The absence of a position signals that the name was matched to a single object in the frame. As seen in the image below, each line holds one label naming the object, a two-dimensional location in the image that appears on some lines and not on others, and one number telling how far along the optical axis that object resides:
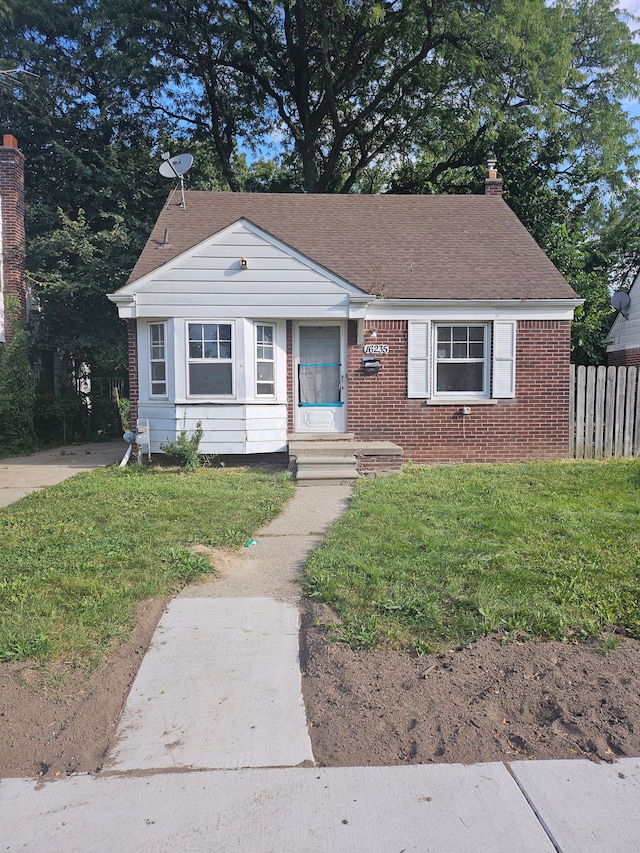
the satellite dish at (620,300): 15.16
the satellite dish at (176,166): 11.86
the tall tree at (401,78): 18.56
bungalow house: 10.30
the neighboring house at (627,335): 14.88
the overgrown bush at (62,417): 15.66
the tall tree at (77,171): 16.53
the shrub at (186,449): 10.03
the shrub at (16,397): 13.97
